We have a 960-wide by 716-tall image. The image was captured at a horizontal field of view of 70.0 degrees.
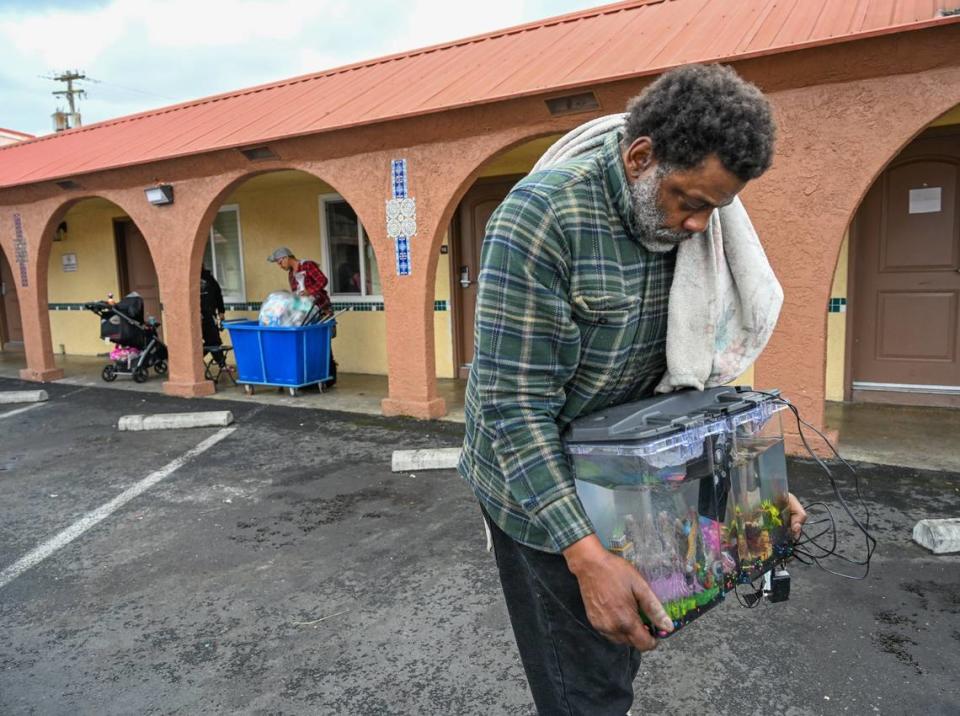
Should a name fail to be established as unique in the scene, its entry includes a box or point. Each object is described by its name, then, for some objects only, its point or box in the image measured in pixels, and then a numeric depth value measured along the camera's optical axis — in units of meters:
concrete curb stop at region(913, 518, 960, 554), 3.62
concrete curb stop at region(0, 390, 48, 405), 8.66
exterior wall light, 8.21
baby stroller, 9.43
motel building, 4.84
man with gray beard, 1.34
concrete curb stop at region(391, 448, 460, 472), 5.36
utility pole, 34.09
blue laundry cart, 8.12
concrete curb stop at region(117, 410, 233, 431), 7.05
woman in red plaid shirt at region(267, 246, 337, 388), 8.41
